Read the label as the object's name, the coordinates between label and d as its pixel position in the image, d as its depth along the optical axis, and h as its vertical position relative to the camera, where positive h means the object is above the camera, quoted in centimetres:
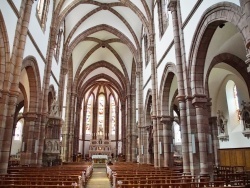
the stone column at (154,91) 1472 +369
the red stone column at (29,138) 1224 +43
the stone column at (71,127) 2522 +211
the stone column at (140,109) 1991 +340
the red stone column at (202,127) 863 +72
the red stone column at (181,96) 954 +215
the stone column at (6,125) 847 +78
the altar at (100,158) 2722 -151
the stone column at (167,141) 1337 +26
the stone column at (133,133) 2603 +144
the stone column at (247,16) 544 +315
